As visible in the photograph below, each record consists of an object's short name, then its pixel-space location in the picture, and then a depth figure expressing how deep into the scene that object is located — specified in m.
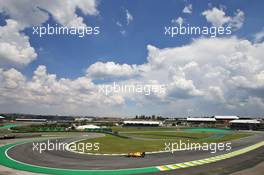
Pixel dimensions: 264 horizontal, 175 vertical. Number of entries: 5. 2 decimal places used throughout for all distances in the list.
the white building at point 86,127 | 111.50
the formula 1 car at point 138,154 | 38.97
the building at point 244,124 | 139.25
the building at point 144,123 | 170.12
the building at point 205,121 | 194.88
